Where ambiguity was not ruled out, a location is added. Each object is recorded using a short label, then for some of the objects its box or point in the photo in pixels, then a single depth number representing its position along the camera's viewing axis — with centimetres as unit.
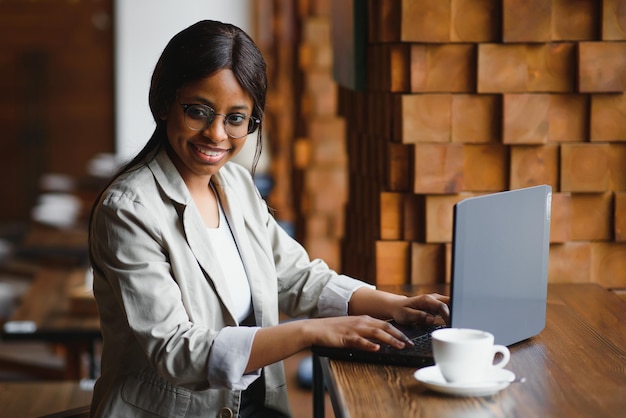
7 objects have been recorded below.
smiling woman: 271
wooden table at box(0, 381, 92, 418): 353
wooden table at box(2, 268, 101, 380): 472
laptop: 259
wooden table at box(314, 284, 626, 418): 246
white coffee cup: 248
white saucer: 249
